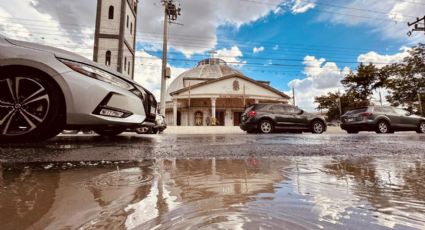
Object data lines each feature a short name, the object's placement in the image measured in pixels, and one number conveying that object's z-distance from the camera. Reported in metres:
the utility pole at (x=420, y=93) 28.87
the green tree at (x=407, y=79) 28.53
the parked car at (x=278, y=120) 10.44
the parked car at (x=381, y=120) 11.44
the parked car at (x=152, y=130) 9.58
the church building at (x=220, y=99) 33.66
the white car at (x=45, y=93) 2.86
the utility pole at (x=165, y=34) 18.72
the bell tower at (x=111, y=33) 29.89
